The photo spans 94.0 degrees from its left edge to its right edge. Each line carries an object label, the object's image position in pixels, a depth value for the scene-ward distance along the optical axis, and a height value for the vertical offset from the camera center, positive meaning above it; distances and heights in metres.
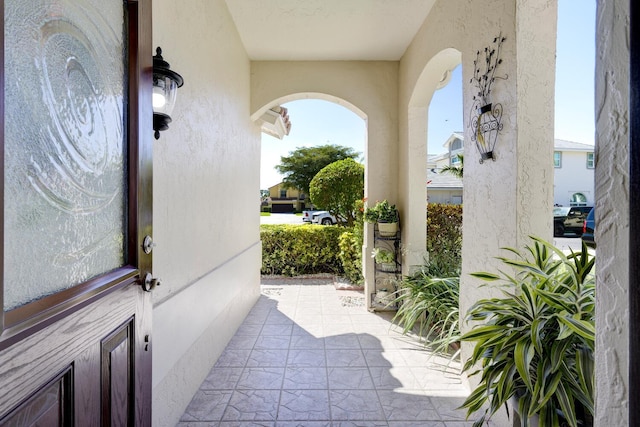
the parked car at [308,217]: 17.24 -0.49
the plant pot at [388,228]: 3.77 -0.24
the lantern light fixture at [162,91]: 1.52 +0.60
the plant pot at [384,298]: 3.87 -1.15
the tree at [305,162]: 21.70 +3.45
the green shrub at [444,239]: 3.43 -0.40
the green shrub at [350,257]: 5.17 -0.86
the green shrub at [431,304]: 2.89 -0.96
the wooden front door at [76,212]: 0.74 -0.02
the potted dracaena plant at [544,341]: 1.24 -0.60
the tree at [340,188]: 6.61 +0.47
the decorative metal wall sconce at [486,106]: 1.91 +0.71
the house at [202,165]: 0.71 +0.20
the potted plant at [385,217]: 3.78 -0.10
